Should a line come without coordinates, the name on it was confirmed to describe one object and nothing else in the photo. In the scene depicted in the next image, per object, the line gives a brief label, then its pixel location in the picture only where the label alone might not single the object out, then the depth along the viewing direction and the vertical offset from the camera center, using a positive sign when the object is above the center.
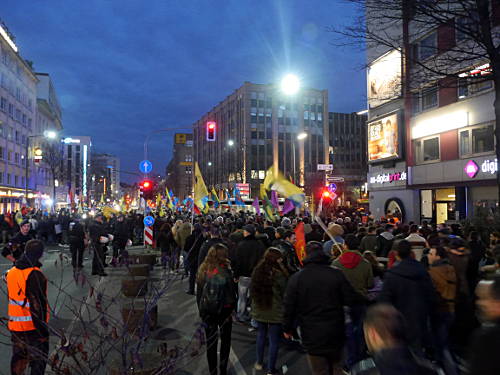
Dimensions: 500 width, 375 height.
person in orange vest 4.62 -1.09
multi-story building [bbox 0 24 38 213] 51.38 +11.28
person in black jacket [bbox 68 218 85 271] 13.38 -1.16
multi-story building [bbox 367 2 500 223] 21.41 +3.40
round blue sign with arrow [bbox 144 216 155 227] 18.11 -0.82
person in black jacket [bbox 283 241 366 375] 4.39 -1.16
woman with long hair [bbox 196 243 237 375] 5.29 -1.23
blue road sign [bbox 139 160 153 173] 18.67 +1.63
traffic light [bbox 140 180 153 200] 19.25 +0.57
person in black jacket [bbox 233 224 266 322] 7.78 -1.06
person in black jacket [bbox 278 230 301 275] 7.21 -1.07
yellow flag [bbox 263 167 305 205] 12.44 +0.36
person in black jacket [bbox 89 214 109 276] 13.07 -1.09
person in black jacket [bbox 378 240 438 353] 4.95 -1.12
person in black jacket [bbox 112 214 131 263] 16.16 -1.30
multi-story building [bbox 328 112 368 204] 89.75 +13.53
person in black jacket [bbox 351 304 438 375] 2.78 -0.99
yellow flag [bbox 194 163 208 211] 18.11 +0.47
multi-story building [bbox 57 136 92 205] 127.21 +15.79
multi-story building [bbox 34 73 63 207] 65.81 +14.21
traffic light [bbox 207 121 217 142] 20.92 +3.61
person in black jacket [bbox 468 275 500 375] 2.30 -0.83
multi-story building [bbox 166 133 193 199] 124.68 +8.50
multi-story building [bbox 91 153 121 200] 140.02 +7.59
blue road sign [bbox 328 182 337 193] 30.58 +1.05
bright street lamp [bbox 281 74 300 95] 21.81 +6.33
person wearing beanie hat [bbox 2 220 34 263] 10.23 -0.98
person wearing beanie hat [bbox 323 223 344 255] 8.42 -0.65
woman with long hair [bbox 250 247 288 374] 5.61 -1.28
